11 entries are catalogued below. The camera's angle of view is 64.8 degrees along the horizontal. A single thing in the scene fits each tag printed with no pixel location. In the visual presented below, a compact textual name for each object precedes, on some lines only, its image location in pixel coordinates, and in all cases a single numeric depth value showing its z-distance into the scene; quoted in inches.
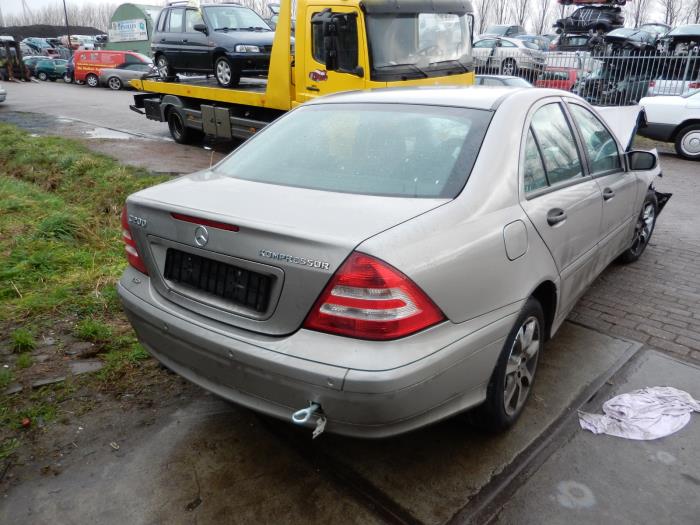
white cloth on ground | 109.2
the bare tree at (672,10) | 1673.2
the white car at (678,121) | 421.4
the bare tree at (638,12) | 1759.4
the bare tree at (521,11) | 1947.6
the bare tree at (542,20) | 1916.8
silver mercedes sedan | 78.4
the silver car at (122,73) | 1050.7
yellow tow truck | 295.0
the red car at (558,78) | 658.2
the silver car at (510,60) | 739.1
